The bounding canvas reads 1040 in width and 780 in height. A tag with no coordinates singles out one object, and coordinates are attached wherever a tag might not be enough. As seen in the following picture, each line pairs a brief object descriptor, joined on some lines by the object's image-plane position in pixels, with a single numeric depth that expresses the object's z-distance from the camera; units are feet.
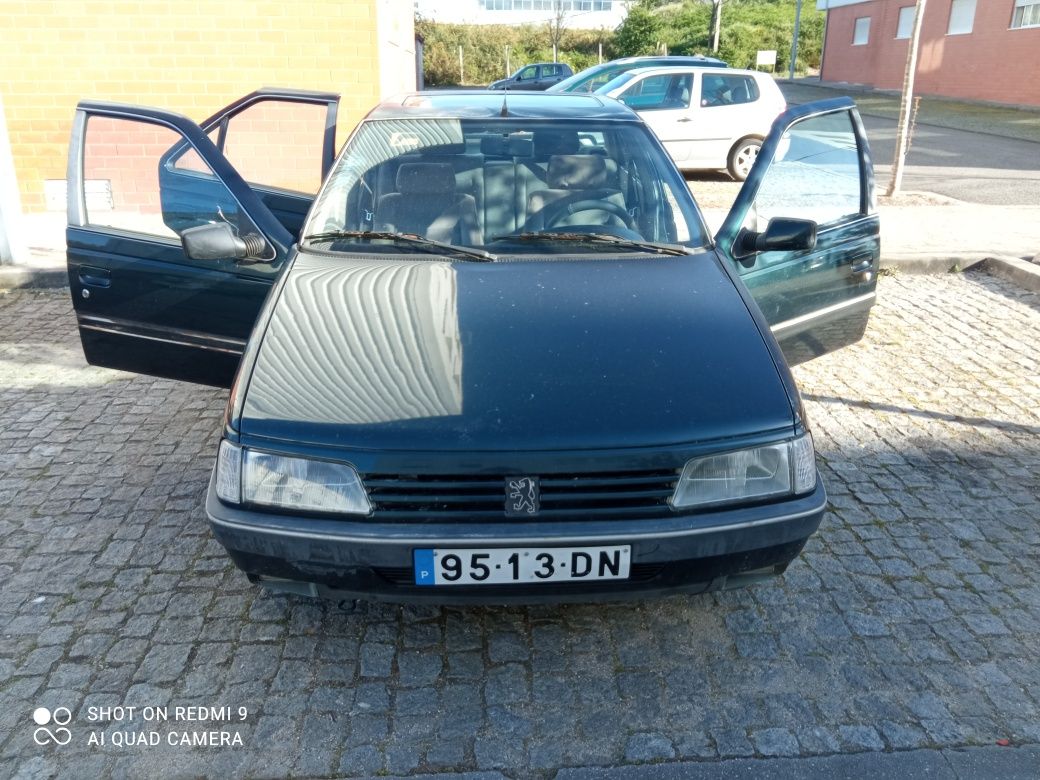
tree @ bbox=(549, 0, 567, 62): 144.07
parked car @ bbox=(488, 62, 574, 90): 82.27
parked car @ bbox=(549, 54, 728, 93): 46.68
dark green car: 8.16
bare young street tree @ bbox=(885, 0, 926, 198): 36.60
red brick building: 82.43
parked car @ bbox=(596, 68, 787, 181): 41.06
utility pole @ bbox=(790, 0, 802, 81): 132.85
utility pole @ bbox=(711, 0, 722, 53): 126.77
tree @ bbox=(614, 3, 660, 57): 144.25
